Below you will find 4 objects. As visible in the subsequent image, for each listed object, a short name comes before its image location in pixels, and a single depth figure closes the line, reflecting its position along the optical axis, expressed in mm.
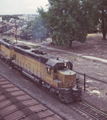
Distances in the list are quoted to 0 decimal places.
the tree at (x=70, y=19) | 37684
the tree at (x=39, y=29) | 44688
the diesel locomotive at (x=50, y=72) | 15078
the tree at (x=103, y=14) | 51000
